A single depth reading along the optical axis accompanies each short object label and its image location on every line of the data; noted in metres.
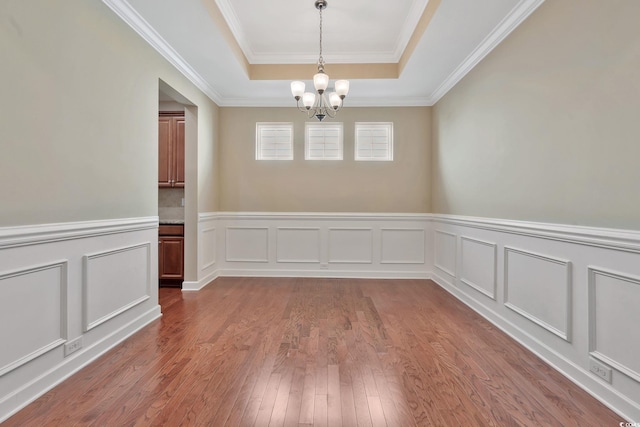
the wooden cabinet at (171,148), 4.83
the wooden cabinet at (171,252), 4.66
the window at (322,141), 5.47
